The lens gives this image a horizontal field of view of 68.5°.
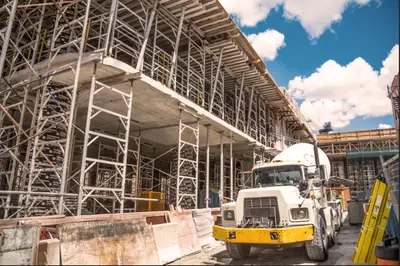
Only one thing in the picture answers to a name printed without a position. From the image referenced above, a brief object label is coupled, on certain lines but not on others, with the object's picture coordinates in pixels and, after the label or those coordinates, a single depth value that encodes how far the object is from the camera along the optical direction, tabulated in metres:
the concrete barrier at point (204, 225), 10.12
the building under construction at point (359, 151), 33.00
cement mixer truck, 6.82
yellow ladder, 6.45
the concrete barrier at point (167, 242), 7.65
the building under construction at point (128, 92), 9.59
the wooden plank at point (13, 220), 6.29
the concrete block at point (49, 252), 5.46
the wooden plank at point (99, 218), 6.31
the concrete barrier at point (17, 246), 5.47
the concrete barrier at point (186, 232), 8.84
